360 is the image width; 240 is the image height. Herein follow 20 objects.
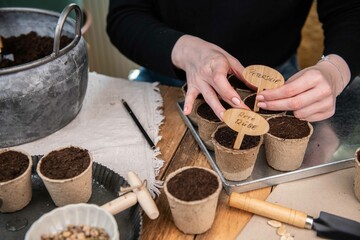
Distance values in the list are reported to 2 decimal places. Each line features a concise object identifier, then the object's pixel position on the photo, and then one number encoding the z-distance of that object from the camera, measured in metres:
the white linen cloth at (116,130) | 0.93
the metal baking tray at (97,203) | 0.75
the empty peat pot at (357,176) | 0.79
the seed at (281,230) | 0.74
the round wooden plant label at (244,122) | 0.77
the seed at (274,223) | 0.75
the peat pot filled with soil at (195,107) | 0.99
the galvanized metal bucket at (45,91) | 0.90
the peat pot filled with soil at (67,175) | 0.76
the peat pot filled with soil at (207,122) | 0.91
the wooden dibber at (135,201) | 0.72
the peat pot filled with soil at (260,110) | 0.92
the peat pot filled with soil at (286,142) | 0.84
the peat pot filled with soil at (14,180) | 0.76
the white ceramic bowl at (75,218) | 0.67
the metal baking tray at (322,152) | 0.85
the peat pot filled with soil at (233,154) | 0.80
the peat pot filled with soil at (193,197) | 0.70
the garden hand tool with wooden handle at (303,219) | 0.71
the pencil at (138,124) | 0.98
